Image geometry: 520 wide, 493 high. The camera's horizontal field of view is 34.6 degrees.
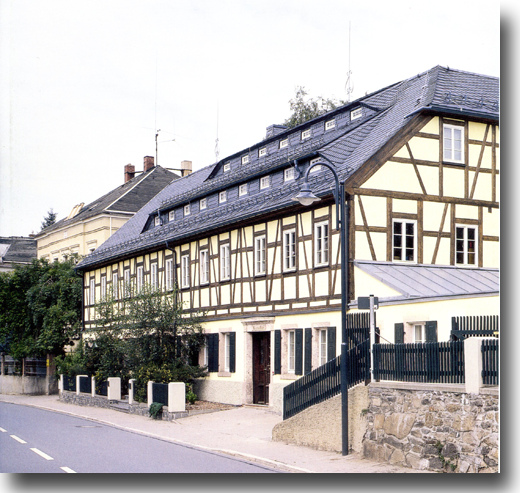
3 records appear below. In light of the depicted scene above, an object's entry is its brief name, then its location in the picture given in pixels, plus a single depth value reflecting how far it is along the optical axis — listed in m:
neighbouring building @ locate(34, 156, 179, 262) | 50.28
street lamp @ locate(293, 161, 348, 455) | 15.88
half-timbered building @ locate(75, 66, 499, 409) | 22.27
